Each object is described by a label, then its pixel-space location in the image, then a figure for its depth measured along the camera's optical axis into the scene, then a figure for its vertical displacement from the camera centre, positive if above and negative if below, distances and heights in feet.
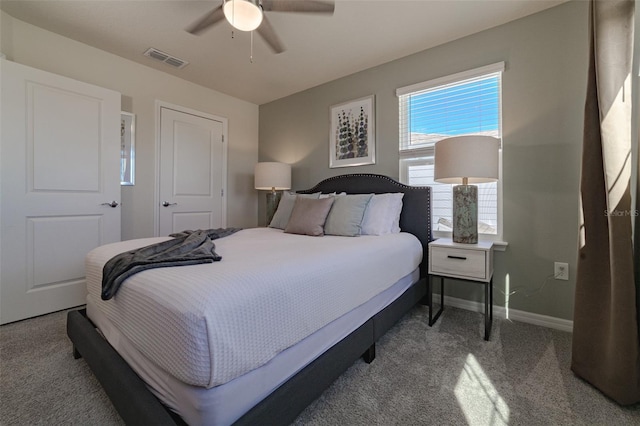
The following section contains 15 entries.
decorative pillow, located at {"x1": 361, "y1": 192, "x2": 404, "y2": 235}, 8.00 -0.09
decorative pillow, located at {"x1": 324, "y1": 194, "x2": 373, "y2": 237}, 7.89 -0.10
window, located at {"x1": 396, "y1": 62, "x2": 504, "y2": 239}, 8.03 +2.83
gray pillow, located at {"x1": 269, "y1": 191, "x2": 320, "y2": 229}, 9.76 +0.02
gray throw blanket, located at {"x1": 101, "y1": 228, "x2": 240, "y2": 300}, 3.96 -0.74
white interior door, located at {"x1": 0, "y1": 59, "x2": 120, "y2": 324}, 7.43 +0.75
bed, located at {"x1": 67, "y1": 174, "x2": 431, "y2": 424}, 2.87 -1.59
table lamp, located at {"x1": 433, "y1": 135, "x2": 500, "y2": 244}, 6.67 +1.07
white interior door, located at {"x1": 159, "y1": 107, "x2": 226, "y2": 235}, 11.10 +1.67
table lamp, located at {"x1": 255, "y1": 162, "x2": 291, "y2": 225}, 11.65 +1.50
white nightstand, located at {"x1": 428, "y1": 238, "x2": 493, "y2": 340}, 6.57 -1.27
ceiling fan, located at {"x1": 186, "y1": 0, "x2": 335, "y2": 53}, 5.48 +4.29
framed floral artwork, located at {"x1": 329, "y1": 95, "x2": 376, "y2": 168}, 10.32 +3.03
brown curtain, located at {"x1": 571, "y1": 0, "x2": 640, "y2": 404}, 4.35 -0.17
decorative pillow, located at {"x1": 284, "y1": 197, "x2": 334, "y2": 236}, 8.11 -0.16
